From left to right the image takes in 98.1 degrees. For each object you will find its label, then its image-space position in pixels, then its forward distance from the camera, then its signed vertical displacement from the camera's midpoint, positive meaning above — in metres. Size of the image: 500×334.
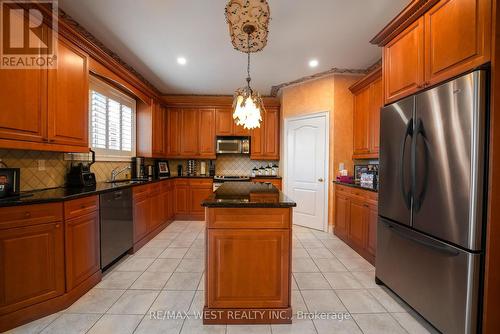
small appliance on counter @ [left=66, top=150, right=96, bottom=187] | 2.51 -0.17
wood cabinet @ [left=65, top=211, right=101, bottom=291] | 1.86 -0.80
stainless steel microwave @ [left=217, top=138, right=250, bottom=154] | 4.89 +0.39
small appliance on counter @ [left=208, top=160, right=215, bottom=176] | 5.04 -0.11
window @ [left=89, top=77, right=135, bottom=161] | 3.11 +0.64
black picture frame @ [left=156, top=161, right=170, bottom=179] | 4.71 -0.14
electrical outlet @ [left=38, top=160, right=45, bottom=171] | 2.27 -0.03
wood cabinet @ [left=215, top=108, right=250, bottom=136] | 4.90 +0.87
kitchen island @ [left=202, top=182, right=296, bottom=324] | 1.64 -0.76
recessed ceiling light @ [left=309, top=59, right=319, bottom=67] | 3.31 +1.59
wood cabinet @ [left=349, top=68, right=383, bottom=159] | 3.09 +0.78
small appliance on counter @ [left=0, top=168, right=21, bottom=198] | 1.76 -0.17
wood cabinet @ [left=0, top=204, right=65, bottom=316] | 1.56 -0.76
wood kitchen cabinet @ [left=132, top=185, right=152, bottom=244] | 2.99 -0.71
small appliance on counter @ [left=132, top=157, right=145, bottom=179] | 3.96 -0.10
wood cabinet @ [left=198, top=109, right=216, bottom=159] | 4.91 +0.68
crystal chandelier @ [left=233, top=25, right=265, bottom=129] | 2.14 +0.56
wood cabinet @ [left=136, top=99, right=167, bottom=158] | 4.15 +0.65
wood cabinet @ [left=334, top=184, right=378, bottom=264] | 2.65 -0.76
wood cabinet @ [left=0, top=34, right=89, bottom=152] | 1.71 +0.51
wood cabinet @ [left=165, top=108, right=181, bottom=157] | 4.91 +0.79
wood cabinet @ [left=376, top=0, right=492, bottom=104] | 1.36 +0.89
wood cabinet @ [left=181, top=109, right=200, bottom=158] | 4.91 +0.79
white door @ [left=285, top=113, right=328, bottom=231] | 3.88 -0.07
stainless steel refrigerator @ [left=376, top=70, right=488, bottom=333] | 1.34 -0.25
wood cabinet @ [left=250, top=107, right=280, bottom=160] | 4.92 +0.58
